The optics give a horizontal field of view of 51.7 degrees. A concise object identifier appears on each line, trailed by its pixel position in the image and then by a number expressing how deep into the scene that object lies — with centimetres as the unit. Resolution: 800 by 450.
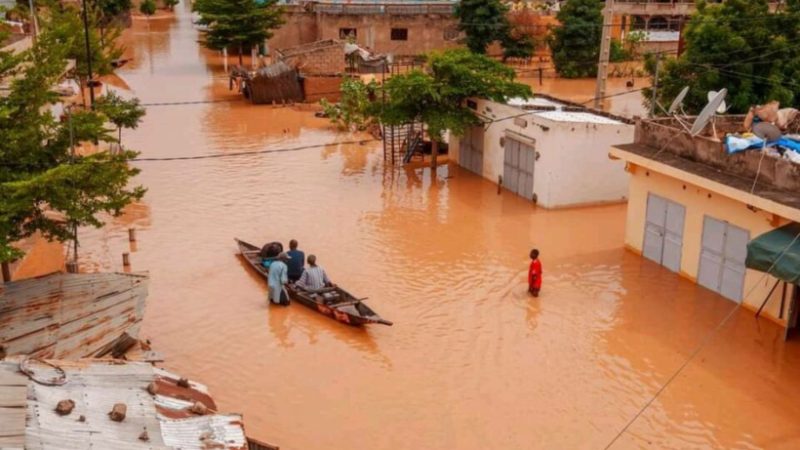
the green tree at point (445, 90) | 2514
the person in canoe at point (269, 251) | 1814
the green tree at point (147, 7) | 7969
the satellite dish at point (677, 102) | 1802
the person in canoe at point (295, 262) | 1702
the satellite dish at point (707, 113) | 1666
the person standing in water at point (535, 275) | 1677
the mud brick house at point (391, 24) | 5447
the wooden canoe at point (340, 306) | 1510
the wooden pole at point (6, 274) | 1538
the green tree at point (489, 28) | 5022
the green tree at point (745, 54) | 2531
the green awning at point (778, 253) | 1329
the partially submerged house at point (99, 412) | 770
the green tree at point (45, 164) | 1249
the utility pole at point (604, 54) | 2973
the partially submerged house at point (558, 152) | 2222
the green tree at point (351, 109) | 3306
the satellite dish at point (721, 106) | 1761
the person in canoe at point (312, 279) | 1664
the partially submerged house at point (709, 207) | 1498
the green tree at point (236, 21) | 4747
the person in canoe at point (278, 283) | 1638
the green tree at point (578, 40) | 4750
